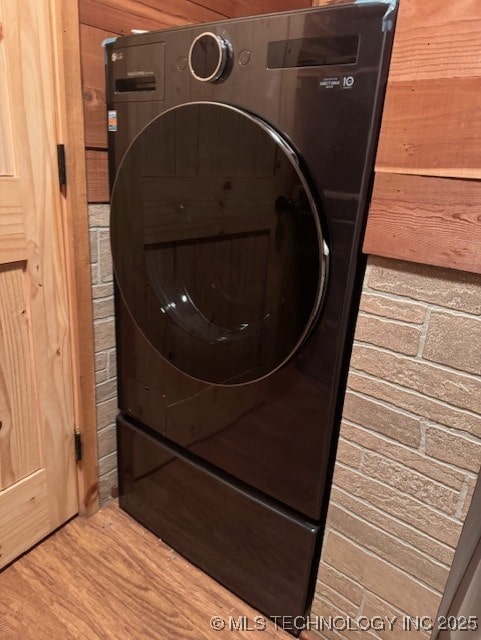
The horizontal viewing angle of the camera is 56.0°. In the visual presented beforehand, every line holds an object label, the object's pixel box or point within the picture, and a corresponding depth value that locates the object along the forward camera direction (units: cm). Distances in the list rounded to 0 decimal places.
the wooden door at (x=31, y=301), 95
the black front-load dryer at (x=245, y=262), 76
